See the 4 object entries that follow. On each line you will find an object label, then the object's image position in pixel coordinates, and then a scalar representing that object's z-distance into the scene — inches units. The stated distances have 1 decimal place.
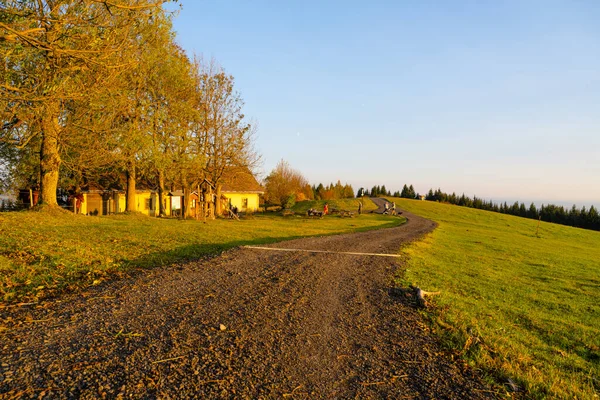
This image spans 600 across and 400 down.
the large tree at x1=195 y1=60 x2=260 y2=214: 1267.0
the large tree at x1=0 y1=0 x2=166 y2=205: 260.1
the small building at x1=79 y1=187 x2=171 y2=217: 1518.2
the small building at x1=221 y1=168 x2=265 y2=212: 1966.3
